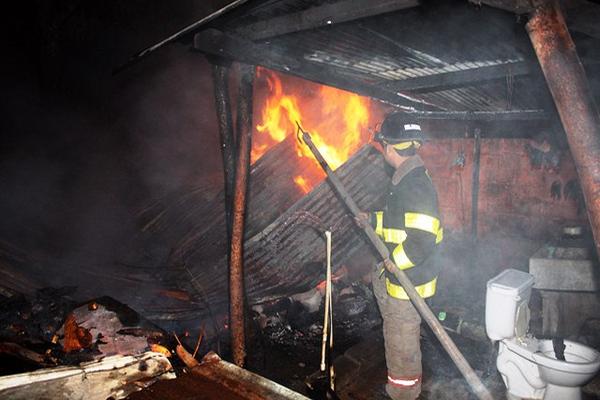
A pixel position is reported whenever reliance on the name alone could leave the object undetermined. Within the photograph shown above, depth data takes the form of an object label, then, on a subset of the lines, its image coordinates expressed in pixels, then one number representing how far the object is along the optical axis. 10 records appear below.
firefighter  3.84
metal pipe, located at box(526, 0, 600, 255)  1.74
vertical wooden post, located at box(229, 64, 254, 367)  3.95
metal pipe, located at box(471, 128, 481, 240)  7.52
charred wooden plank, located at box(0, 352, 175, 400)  2.12
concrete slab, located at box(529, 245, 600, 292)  5.25
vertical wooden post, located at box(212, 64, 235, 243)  4.03
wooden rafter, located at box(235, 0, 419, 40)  2.85
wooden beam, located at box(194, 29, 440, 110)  3.49
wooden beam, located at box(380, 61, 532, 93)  4.27
